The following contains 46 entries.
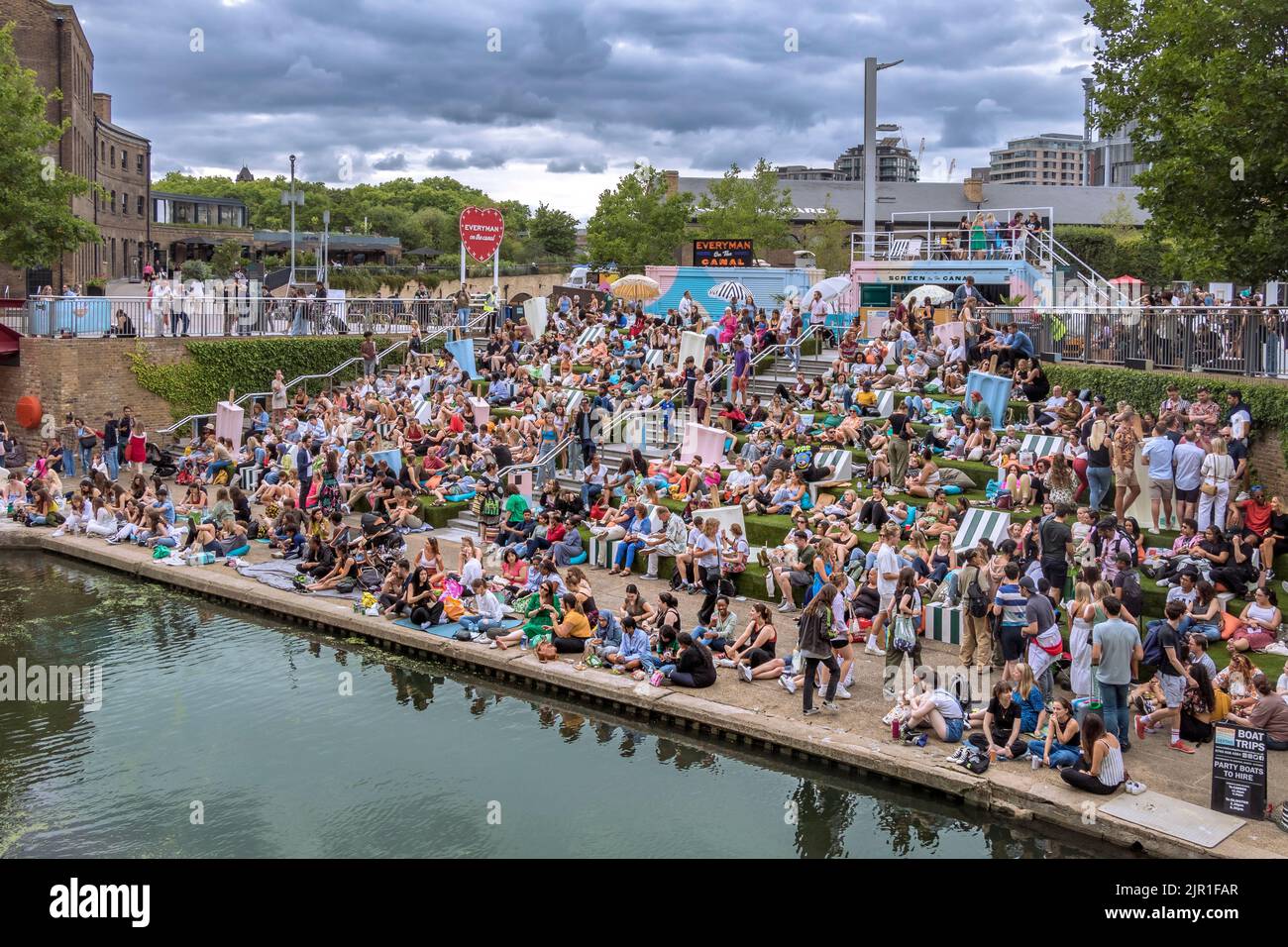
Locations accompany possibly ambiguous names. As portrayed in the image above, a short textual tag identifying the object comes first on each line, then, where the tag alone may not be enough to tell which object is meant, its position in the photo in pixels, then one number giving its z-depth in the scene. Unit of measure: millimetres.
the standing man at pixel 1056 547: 15258
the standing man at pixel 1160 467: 17578
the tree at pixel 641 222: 64812
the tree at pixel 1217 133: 20375
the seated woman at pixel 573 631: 16266
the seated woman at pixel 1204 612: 14141
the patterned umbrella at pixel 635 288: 38281
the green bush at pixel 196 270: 60531
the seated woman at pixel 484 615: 17250
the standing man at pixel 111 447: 29542
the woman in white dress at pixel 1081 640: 12977
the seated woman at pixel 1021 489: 18969
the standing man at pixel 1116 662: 11969
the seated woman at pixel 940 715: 12883
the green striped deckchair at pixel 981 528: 17547
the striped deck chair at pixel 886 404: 24344
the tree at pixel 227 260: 65625
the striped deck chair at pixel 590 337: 34188
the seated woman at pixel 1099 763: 11406
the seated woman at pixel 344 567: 19875
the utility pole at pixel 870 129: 42344
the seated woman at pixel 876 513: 19031
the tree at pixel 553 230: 87688
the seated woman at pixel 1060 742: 11953
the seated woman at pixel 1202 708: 12492
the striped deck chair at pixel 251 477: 27359
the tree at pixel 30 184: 33250
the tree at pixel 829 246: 67562
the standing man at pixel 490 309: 37344
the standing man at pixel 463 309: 38688
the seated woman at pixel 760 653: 14984
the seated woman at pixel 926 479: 20125
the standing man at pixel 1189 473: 17234
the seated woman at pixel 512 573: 18594
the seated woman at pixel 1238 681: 12635
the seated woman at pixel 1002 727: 12398
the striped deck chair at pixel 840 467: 21197
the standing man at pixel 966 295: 29566
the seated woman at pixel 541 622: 16781
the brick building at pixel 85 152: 48719
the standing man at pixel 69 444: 30562
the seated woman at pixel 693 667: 14773
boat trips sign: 10805
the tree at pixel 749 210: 65188
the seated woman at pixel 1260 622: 14180
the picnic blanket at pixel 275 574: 20281
